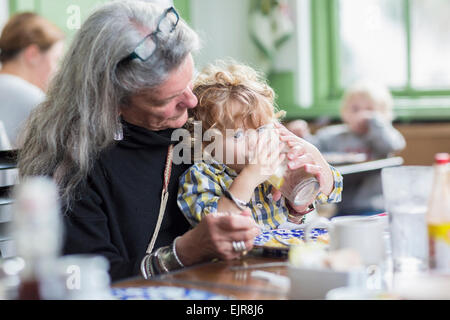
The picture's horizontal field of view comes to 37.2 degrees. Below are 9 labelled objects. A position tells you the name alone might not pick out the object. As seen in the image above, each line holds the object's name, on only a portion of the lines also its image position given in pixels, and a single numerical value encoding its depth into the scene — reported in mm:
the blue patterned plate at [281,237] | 1243
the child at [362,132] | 3877
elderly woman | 1363
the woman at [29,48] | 3172
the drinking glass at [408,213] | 1055
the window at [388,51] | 5352
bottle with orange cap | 1000
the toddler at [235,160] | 1337
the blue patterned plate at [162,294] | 963
